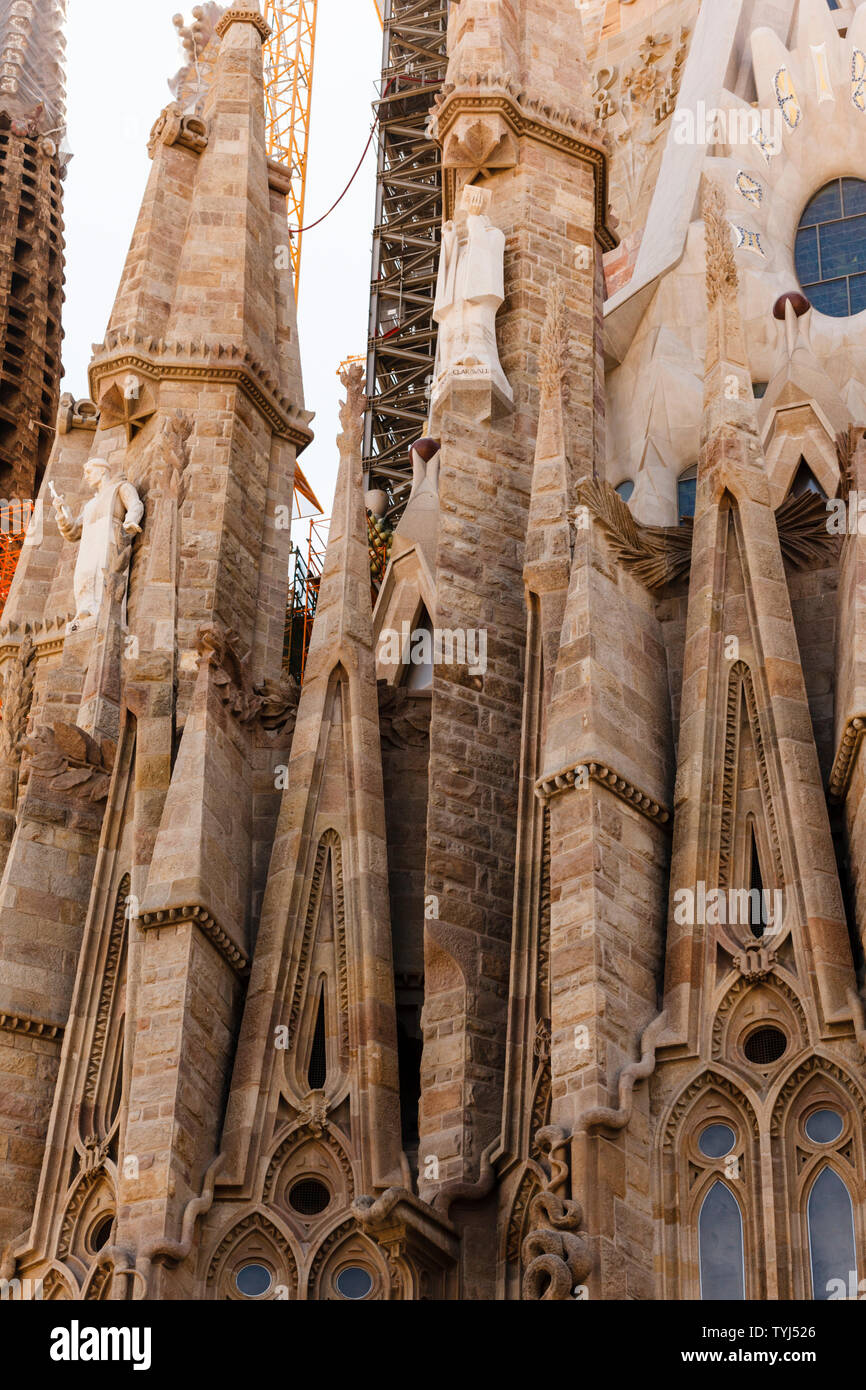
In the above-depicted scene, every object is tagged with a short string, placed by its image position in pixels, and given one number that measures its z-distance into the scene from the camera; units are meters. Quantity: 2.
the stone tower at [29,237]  46.22
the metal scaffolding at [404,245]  36.28
